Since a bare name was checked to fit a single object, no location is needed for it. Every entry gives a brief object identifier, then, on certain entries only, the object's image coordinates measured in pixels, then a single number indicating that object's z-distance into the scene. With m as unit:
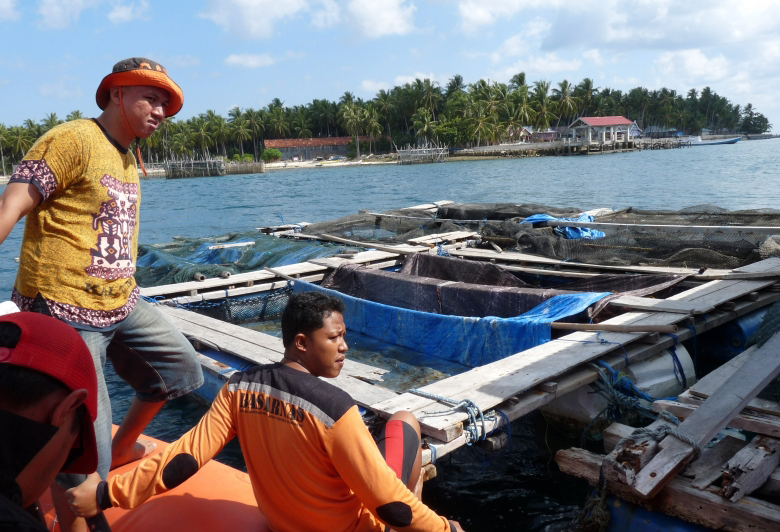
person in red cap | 1.37
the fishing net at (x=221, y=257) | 10.50
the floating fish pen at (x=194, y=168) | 80.69
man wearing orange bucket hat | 2.54
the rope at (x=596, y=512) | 3.62
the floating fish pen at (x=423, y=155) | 82.62
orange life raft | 2.95
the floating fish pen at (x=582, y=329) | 3.57
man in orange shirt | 2.27
